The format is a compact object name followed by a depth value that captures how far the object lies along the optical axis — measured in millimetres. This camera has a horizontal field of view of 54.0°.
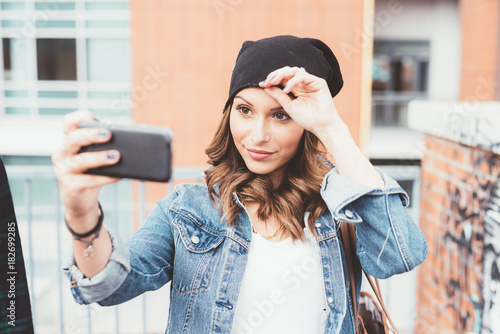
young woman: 1441
